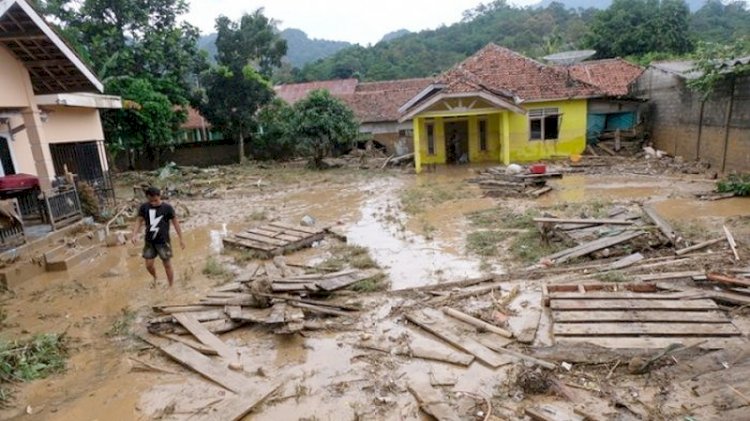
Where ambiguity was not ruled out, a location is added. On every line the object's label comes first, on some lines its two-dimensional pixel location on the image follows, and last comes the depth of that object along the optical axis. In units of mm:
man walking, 7141
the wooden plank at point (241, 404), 4133
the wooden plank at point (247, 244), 9305
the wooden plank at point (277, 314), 5684
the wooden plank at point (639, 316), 5184
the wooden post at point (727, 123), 14057
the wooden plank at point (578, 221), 8703
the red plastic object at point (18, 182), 9867
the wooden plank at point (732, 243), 6931
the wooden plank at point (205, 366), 4691
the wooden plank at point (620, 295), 5789
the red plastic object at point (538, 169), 15477
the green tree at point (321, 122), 22797
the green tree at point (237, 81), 26094
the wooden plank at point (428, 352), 4879
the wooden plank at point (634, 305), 5457
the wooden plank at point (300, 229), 10031
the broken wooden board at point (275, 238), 9344
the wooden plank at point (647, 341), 4734
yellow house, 20156
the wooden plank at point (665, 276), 6355
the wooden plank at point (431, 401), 3977
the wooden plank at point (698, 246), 7310
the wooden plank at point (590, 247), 7688
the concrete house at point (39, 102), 10031
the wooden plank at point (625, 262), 7062
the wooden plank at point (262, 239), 9438
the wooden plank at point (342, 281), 6672
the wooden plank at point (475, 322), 5371
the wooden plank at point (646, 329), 4930
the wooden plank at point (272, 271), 7160
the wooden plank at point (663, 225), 7805
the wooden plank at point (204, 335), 5324
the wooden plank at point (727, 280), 5848
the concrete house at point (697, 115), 13781
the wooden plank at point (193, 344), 5354
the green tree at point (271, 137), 27641
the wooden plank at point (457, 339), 4852
